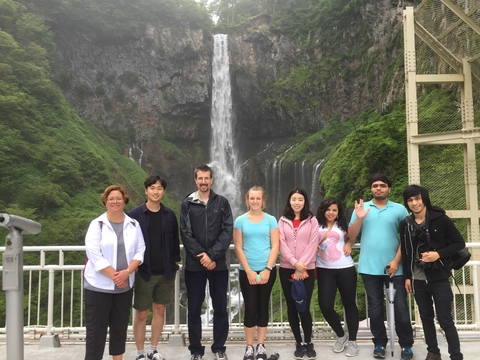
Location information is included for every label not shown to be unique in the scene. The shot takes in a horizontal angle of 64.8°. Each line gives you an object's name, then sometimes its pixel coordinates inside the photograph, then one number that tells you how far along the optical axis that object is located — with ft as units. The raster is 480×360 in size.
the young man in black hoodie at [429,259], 10.73
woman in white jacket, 10.47
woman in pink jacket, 11.78
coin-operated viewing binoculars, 8.67
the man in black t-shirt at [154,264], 11.75
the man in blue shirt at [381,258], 11.74
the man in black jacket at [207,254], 11.70
